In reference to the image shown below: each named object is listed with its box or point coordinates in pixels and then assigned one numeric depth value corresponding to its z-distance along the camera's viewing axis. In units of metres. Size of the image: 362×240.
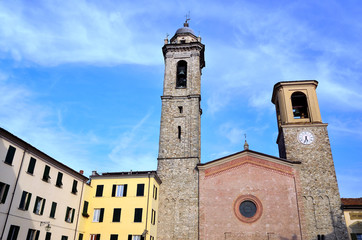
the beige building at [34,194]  16.92
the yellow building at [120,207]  23.06
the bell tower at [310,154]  22.36
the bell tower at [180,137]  24.52
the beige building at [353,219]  21.80
